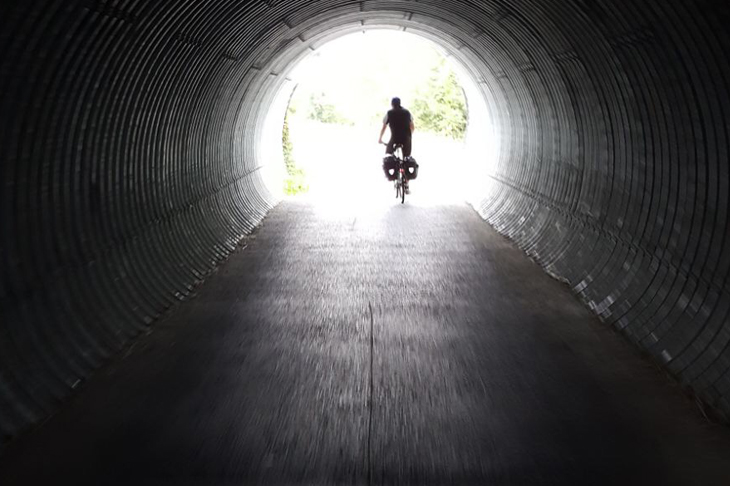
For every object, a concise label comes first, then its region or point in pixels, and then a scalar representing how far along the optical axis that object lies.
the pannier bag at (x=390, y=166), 17.27
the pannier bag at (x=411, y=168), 17.00
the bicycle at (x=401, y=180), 16.80
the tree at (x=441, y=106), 39.47
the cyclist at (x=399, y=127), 17.52
